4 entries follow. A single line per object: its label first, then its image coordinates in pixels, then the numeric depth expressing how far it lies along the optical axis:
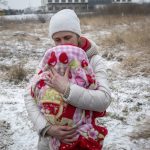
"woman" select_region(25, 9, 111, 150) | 1.73
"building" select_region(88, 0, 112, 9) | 67.93
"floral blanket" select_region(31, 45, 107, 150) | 1.73
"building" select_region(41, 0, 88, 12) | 76.50
